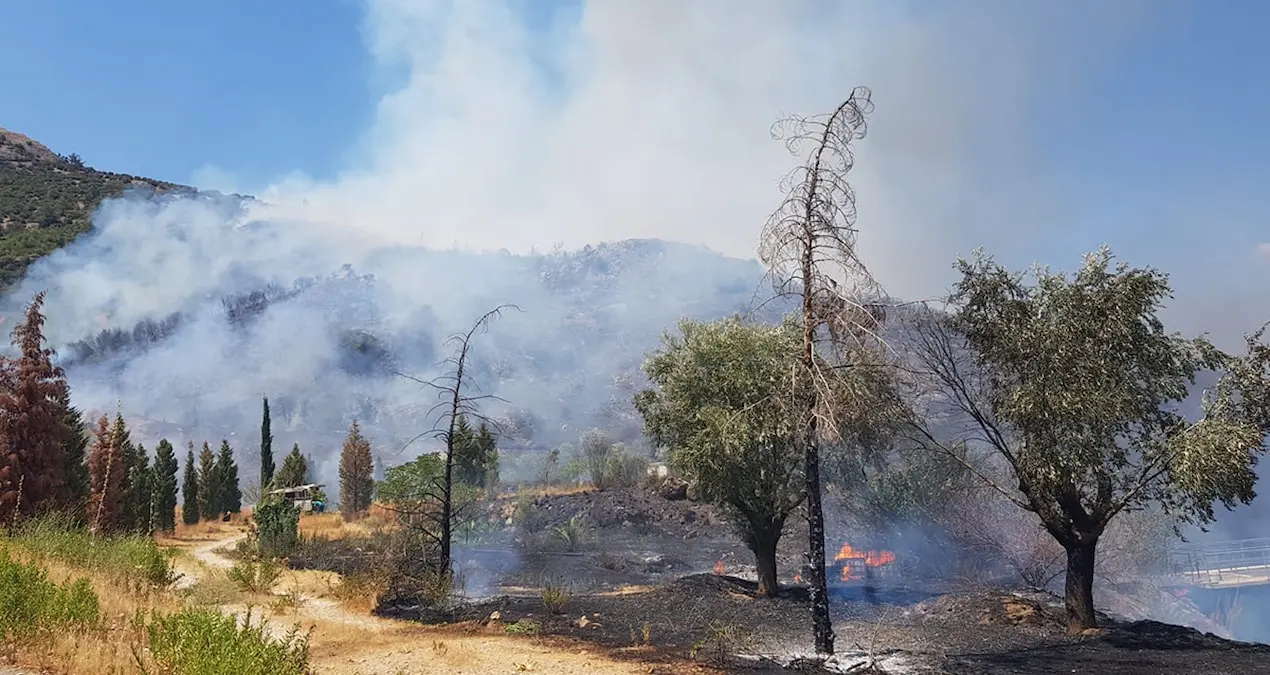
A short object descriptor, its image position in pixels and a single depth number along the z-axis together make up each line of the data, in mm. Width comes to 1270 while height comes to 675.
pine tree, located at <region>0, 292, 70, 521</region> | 16922
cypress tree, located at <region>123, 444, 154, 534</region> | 28344
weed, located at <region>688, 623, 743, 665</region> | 10641
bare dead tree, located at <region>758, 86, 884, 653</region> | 10555
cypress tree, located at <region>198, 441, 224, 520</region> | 39812
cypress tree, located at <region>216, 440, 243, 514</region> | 40875
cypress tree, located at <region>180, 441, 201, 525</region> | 37188
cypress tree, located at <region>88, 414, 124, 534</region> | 24328
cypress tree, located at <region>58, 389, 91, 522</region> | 22884
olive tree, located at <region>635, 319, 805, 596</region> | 16203
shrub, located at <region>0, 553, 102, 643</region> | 7258
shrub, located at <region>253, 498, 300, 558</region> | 22000
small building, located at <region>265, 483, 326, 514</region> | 37375
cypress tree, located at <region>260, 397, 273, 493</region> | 42375
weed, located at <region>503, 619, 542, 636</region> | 12520
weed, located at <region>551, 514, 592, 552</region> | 29422
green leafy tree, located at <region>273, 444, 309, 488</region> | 39812
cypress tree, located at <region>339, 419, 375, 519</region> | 39406
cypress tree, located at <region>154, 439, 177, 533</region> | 31572
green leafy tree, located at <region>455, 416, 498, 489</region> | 42875
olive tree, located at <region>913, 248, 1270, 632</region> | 11719
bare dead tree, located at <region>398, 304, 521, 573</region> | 15398
